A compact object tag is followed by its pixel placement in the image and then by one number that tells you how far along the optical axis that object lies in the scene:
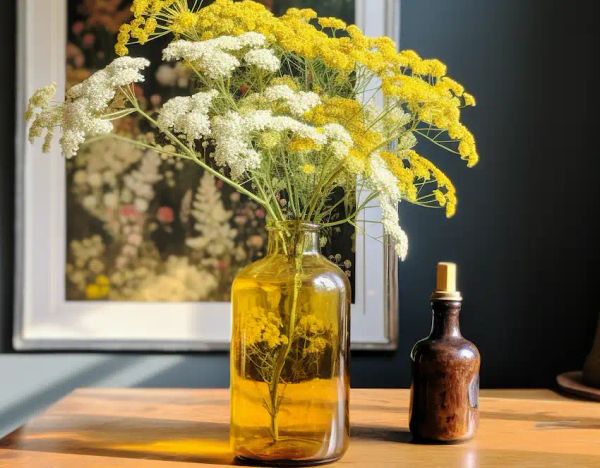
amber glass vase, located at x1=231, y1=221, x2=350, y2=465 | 0.96
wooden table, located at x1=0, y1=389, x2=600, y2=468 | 1.02
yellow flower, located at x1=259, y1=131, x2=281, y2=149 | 0.92
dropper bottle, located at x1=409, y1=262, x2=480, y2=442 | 1.07
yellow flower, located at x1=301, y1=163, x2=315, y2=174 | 0.92
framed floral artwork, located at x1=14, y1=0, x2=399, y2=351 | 1.66
